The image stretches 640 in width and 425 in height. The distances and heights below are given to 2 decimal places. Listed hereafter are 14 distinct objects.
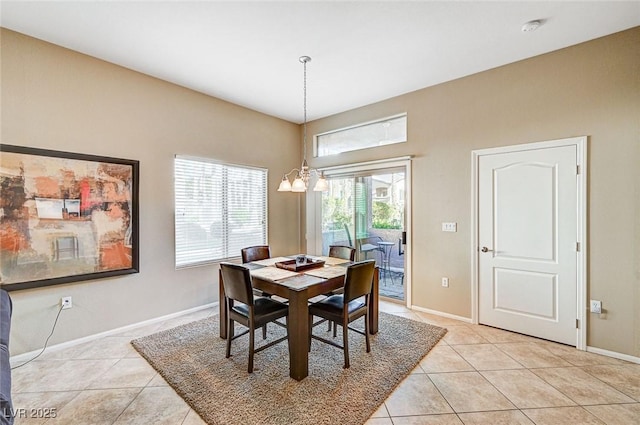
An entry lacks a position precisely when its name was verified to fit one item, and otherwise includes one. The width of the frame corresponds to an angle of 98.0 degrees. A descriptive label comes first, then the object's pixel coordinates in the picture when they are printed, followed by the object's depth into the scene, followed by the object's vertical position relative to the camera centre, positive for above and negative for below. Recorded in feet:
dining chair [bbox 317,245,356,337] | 11.71 -1.81
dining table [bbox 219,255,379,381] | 7.45 -2.34
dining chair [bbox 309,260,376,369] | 7.97 -2.92
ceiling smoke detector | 8.03 +5.39
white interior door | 9.28 -1.15
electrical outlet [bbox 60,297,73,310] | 9.21 -3.02
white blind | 12.28 +0.09
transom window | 13.46 +3.97
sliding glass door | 13.58 -0.41
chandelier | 9.02 +0.93
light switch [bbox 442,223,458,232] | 11.57 -0.72
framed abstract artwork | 8.27 -0.18
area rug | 6.29 -4.52
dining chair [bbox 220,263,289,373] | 7.70 -2.95
